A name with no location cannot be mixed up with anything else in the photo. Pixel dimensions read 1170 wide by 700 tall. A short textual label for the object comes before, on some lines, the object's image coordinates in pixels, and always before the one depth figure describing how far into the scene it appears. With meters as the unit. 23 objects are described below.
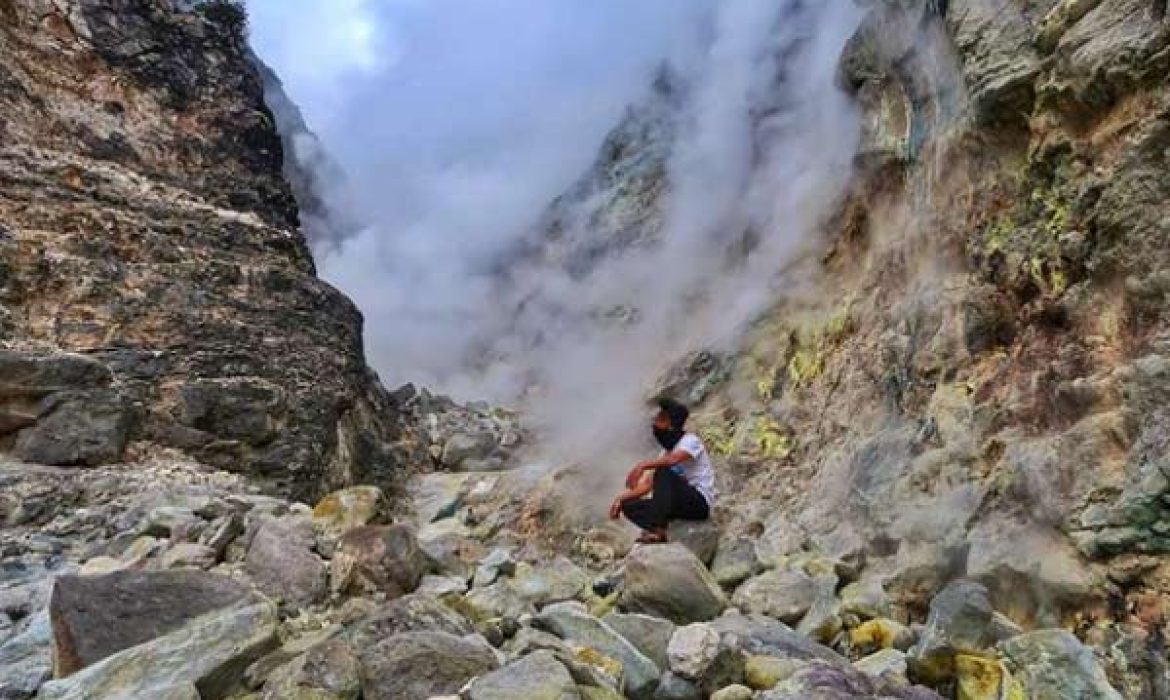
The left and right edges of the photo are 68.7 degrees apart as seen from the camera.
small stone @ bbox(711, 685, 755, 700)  3.85
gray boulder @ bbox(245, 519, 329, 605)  5.27
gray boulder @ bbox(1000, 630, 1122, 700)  3.65
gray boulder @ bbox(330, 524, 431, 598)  5.34
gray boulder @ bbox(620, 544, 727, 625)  5.09
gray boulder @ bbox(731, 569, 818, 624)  5.33
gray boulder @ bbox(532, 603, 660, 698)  4.04
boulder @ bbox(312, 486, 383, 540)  8.05
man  6.64
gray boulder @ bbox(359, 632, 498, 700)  3.62
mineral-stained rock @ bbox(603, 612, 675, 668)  4.42
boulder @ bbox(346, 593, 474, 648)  4.05
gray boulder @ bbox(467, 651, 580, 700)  3.50
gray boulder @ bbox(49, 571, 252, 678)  4.00
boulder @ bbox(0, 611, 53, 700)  3.94
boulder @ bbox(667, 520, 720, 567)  6.59
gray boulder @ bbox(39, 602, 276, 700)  3.66
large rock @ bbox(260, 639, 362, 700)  3.58
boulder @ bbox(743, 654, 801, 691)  4.04
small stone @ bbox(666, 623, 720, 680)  3.99
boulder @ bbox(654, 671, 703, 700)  3.95
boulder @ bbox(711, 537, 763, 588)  6.35
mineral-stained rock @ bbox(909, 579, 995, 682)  4.05
